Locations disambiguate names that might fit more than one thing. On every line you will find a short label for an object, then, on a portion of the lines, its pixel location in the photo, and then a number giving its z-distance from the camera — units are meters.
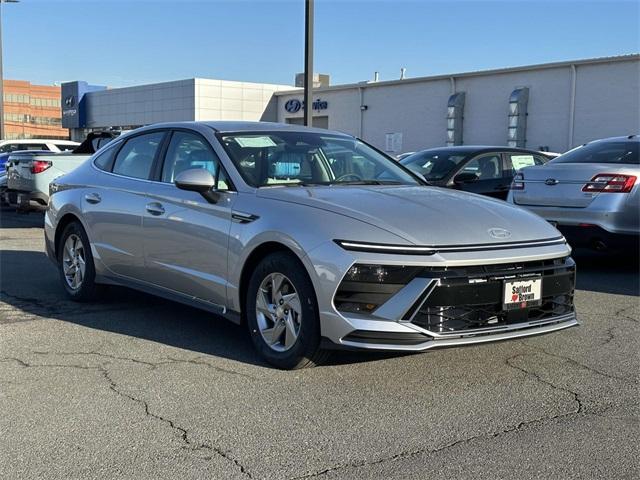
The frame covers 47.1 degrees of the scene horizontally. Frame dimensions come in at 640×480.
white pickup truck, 12.46
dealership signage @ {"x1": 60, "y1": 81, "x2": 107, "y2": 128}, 54.03
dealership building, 26.88
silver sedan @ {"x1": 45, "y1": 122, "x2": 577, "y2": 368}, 4.12
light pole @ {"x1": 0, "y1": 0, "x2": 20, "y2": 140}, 27.60
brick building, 118.62
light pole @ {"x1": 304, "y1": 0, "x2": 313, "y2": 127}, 13.40
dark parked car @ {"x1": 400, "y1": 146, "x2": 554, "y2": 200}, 10.39
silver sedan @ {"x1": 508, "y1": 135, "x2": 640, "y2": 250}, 7.66
